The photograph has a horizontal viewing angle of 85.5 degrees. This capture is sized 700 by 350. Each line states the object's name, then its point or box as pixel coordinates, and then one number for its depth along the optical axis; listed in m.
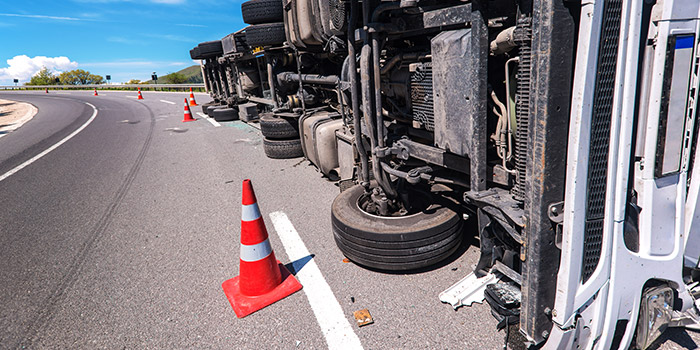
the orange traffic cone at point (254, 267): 2.64
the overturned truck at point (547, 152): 1.51
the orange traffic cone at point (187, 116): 12.24
